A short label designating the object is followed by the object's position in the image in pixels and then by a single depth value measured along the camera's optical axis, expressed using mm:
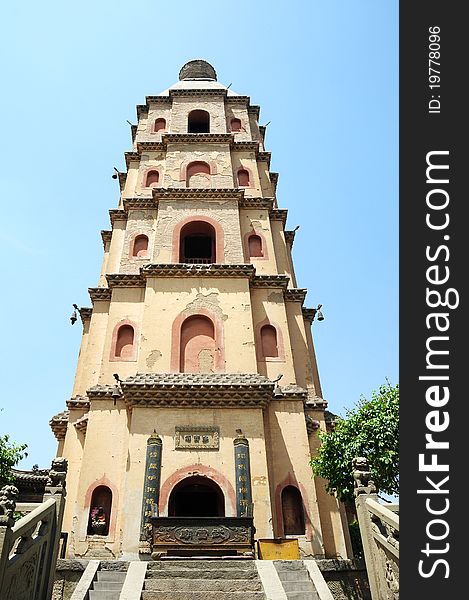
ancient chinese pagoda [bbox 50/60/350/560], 15172
